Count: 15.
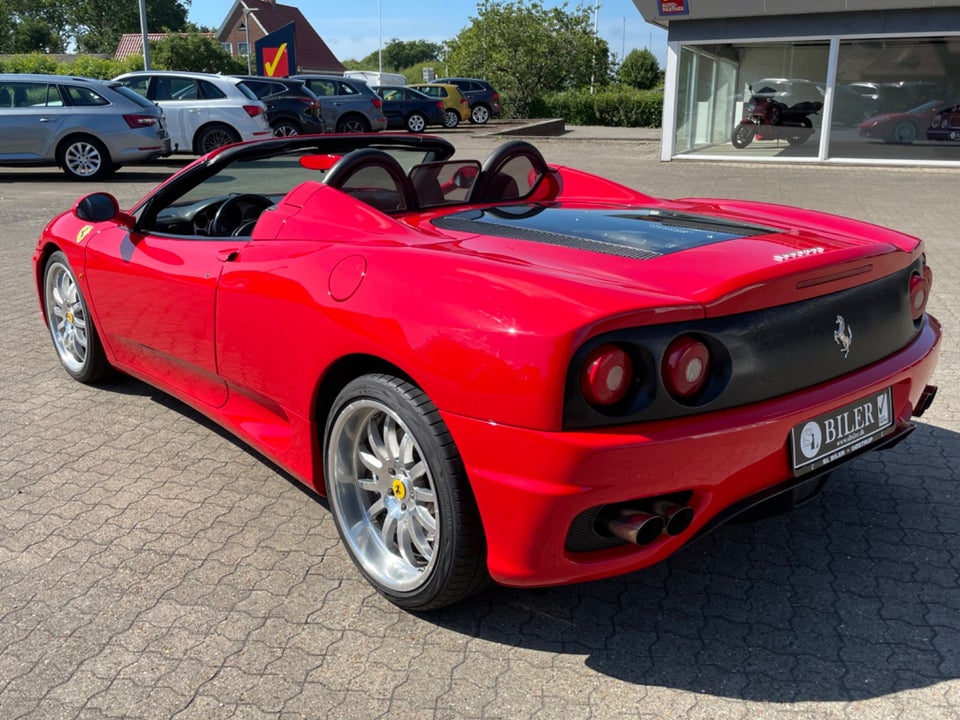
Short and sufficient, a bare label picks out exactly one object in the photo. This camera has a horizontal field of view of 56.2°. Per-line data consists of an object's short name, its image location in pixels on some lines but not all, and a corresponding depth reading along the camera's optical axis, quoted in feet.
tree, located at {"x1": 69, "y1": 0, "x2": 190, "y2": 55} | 283.59
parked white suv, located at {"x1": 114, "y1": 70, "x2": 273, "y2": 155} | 53.67
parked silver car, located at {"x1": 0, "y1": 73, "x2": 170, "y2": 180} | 46.52
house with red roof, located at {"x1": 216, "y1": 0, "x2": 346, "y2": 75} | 227.20
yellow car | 94.22
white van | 125.09
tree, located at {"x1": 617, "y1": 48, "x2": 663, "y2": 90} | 138.62
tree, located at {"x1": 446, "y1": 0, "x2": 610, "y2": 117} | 123.44
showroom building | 55.21
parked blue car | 88.48
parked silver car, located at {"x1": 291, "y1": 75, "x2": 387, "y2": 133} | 73.41
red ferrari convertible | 7.21
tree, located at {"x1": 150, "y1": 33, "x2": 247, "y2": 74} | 160.04
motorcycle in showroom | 59.72
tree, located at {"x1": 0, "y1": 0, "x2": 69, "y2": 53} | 251.39
